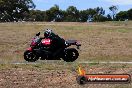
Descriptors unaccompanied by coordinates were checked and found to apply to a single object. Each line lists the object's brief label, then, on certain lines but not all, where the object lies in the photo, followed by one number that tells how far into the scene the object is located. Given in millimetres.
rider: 21903
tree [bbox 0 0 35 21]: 102312
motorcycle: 22250
